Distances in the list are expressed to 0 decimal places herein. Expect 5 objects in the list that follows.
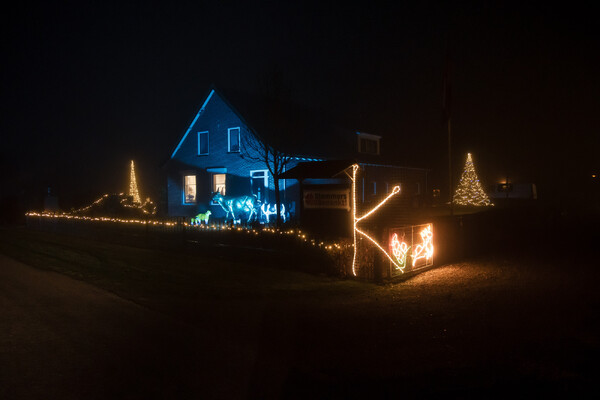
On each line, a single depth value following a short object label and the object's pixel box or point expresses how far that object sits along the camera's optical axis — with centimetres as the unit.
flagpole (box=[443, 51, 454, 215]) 1725
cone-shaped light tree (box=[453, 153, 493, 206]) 3950
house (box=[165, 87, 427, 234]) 2227
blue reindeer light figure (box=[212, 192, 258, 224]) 2233
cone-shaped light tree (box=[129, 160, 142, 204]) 3429
